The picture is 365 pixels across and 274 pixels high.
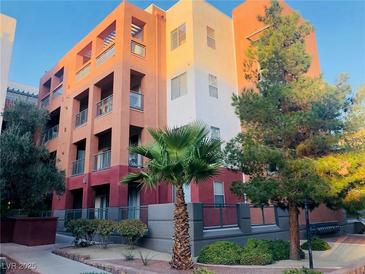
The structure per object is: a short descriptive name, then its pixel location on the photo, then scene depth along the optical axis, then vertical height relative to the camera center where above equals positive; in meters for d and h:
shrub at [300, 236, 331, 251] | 13.84 -1.83
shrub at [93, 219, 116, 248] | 12.90 -0.82
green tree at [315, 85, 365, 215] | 9.22 +1.22
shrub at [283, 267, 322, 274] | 6.95 -1.51
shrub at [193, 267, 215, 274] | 7.13 -1.52
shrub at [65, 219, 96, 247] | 13.70 -0.94
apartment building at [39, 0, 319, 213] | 17.64 +7.67
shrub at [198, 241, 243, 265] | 10.12 -1.60
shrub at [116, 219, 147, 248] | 12.21 -0.84
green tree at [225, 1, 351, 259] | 9.94 +2.89
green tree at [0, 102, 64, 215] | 14.24 +1.90
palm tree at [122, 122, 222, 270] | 9.07 +1.35
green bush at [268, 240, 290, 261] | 10.92 -1.62
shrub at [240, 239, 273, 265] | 9.97 -1.62
